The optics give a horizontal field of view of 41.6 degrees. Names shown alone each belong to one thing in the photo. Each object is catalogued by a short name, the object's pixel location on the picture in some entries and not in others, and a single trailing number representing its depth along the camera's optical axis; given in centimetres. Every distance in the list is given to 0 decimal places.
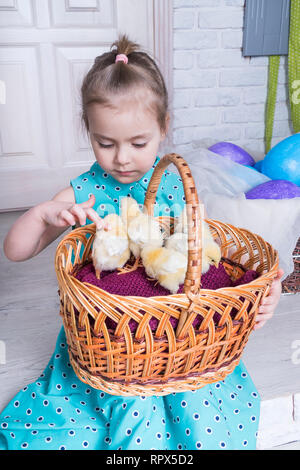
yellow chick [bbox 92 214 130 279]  71
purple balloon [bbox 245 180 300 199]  119
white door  182
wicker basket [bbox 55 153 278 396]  56
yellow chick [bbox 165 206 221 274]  69
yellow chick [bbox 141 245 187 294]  65
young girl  73
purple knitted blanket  69
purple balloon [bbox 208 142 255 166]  158
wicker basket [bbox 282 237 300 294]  122
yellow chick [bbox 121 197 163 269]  72
